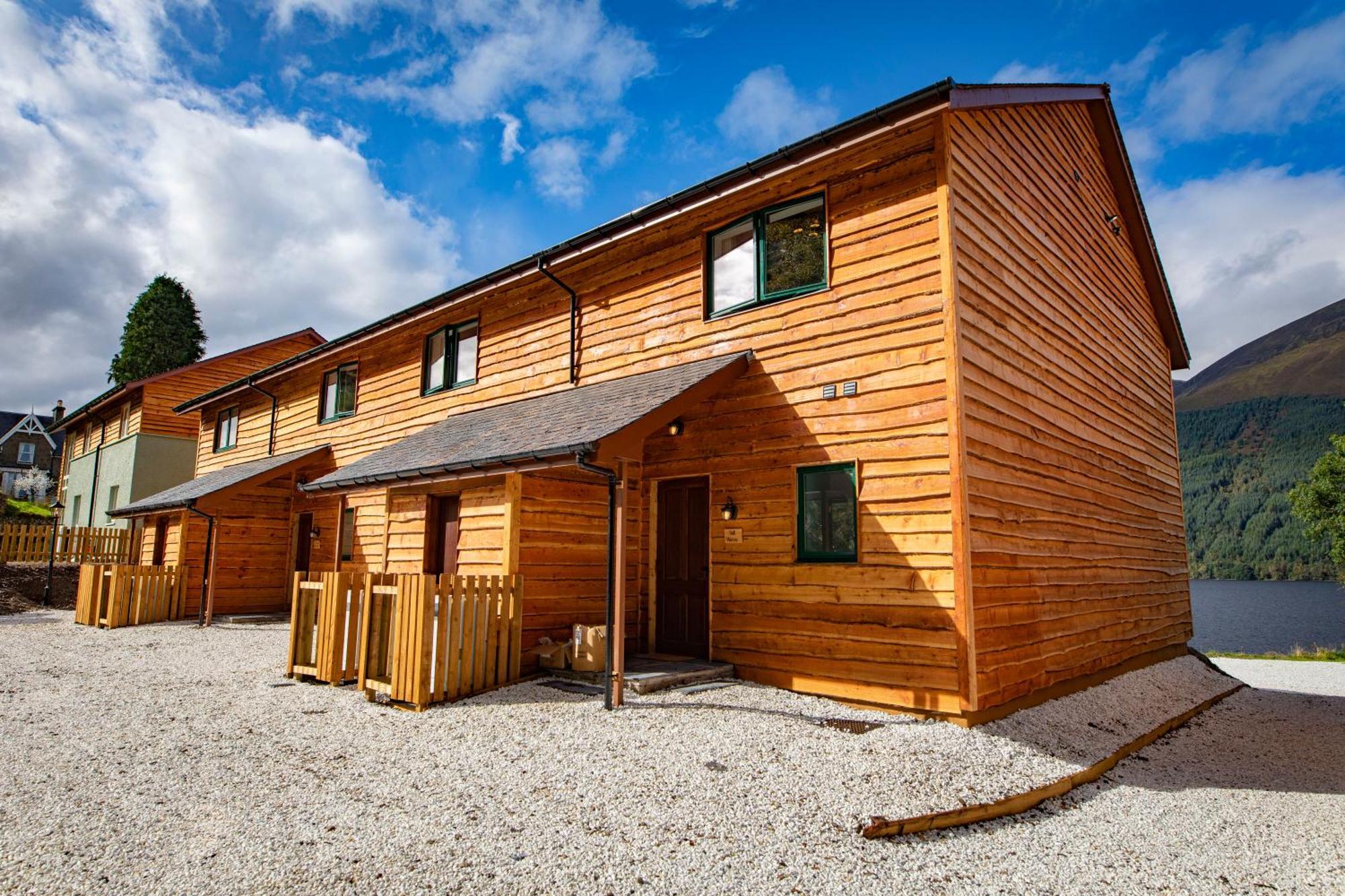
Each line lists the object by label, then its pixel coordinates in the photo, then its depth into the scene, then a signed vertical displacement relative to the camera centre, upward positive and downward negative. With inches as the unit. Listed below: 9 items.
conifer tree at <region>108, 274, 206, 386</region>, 1434.5 +400.6
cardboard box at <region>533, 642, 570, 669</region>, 336.5 -47.9
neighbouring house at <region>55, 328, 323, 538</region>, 907.4 +137.9
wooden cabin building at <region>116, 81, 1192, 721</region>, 282.7 +56.8
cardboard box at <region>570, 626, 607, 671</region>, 329.7 -44.1
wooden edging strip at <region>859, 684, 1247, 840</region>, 181.5 -67.3
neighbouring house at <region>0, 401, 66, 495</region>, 2172.7 +272.7
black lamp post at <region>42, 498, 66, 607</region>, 701.9 -12.2
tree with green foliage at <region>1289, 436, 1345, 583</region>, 1359.5 +115.6
